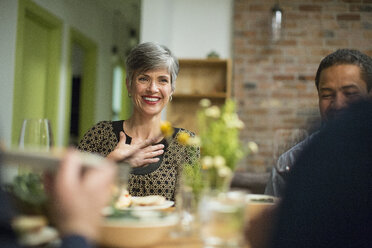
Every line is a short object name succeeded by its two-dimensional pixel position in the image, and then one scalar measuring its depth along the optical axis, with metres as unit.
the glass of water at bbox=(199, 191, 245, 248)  0.73
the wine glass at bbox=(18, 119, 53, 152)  1.00
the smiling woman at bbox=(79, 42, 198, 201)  1.69
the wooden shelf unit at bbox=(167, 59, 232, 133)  3.96
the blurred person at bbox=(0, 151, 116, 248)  0.56
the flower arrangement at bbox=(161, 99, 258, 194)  0.79
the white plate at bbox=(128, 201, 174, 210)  1.02
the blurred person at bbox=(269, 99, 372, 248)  0.70
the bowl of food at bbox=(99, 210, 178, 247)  0.69
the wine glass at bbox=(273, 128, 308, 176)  1.37
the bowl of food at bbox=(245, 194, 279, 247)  0.89
